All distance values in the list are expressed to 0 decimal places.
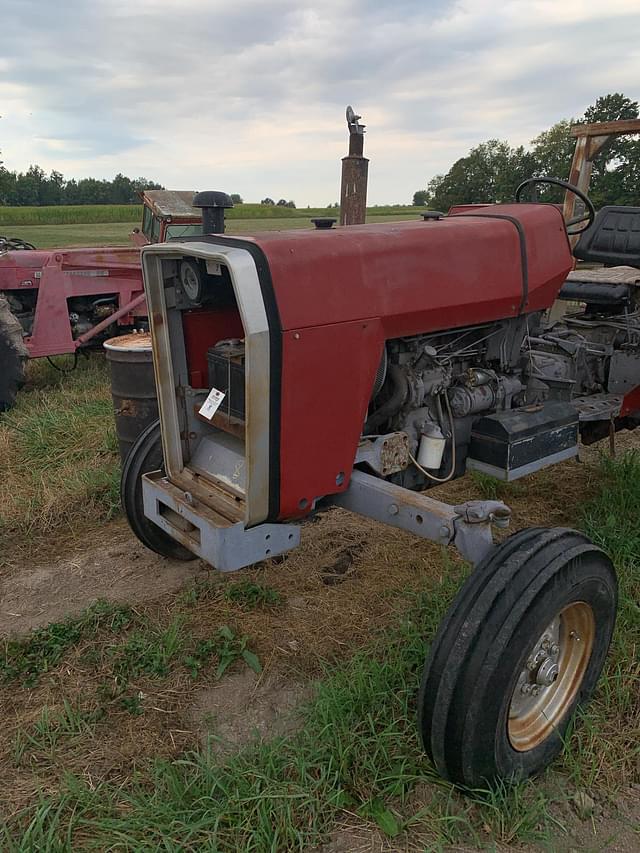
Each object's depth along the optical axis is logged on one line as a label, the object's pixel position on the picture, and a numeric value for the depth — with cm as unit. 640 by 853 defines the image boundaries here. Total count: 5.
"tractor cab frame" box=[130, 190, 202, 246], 689
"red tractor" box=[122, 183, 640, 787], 187
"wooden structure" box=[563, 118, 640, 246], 486
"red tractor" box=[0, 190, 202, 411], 621
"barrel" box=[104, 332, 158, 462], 386
